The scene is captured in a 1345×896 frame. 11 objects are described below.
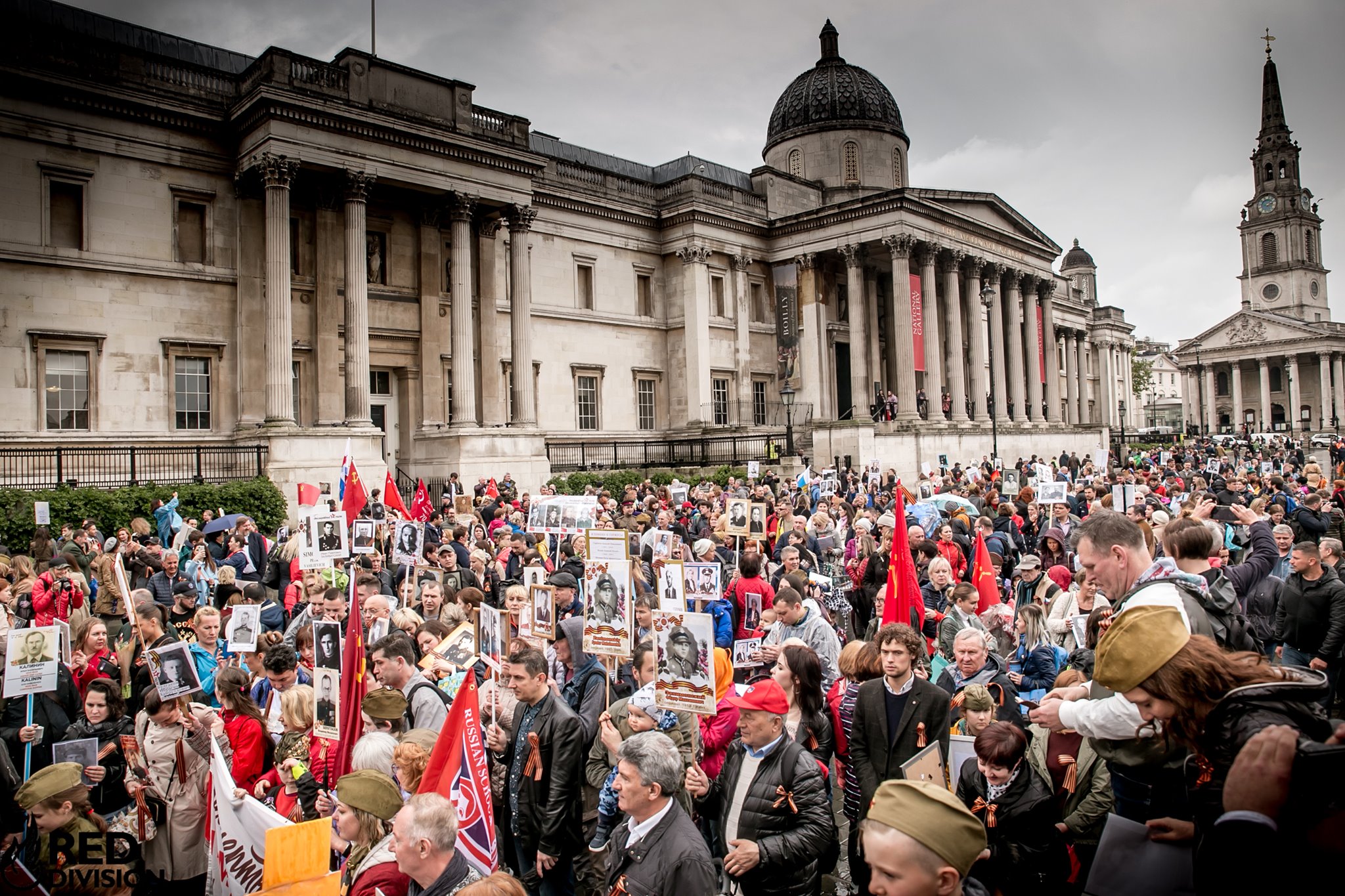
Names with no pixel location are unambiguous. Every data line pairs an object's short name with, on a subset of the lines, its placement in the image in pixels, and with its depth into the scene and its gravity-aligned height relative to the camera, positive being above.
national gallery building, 22.94 +6.85
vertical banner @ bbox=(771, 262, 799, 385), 38.50 +6.30
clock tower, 104.50 +27.01
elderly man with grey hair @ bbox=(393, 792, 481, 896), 3.77 -1.62
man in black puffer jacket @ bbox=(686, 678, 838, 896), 4.26 -1.74
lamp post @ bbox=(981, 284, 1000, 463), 34.34 +6.82
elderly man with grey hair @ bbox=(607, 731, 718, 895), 3.92 -1.70
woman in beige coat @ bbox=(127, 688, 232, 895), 5.51 -1.99
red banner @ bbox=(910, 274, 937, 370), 37.28 +6.15
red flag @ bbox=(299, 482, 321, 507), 16.77 -0.33
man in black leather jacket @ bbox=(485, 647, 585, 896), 5.20 -1.90
